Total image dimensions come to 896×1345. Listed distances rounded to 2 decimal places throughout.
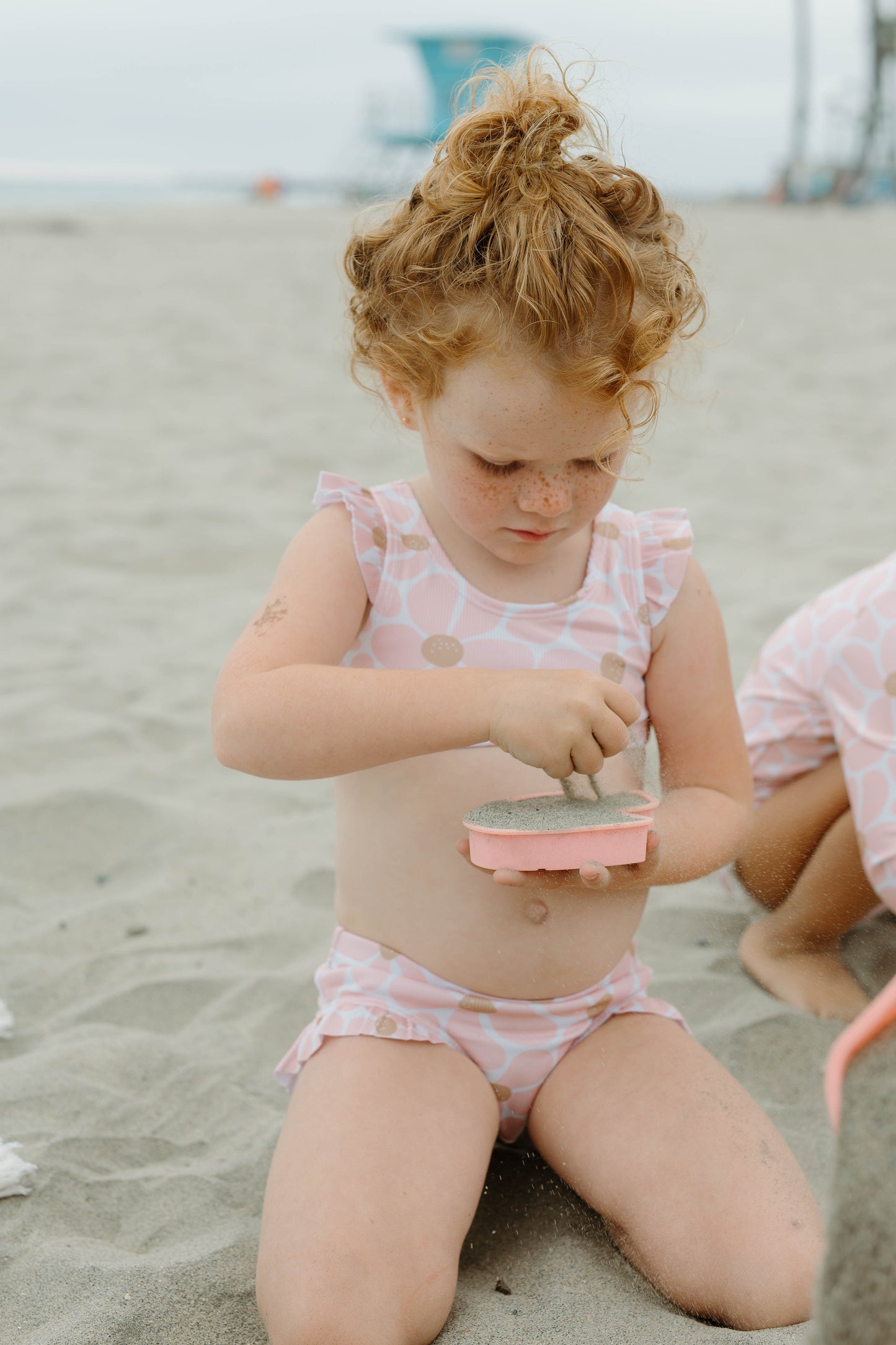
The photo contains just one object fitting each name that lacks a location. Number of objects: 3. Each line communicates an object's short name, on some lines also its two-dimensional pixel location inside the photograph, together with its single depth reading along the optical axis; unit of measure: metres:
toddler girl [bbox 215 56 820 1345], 1.33
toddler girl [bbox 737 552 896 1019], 1.87
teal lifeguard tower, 29.39
